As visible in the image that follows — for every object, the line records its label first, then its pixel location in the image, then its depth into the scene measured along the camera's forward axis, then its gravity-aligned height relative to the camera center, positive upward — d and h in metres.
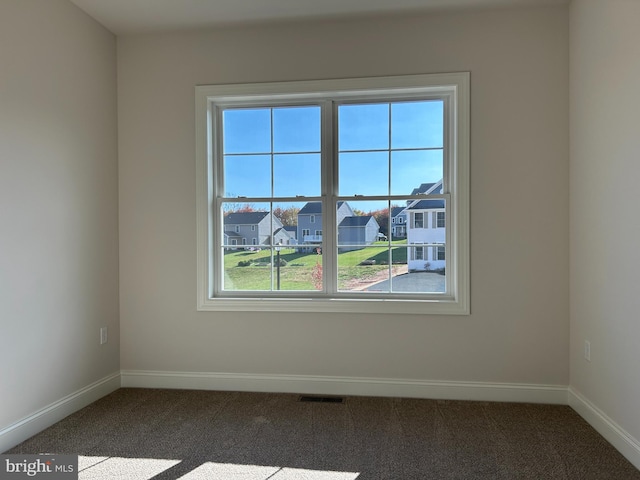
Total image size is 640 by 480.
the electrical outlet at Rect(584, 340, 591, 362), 2.62 -0.77
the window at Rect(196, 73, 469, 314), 3.08 +0.35
